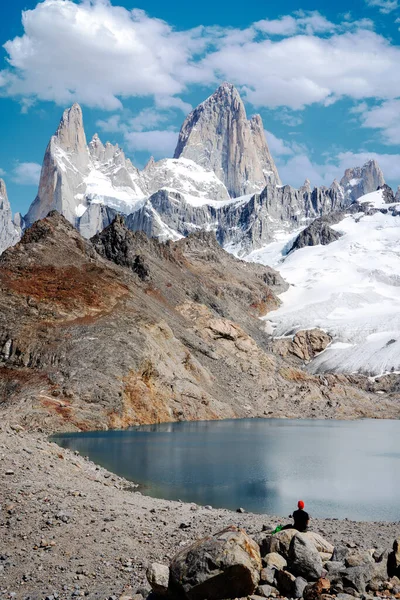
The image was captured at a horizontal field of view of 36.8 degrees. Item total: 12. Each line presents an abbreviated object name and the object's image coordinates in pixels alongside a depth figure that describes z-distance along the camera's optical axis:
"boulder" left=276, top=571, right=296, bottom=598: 15.65
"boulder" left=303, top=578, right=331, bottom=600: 15.18
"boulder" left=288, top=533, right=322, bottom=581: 16.16
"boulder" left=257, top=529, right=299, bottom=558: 17.20
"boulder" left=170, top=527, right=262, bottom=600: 15.30
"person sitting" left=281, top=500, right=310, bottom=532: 19.95
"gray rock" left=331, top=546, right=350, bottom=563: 16.98
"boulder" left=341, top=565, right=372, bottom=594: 15.41
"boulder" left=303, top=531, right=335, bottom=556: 17.88
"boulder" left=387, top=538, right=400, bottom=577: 16.64
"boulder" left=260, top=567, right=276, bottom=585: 15.94
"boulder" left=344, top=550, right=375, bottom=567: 16.33
